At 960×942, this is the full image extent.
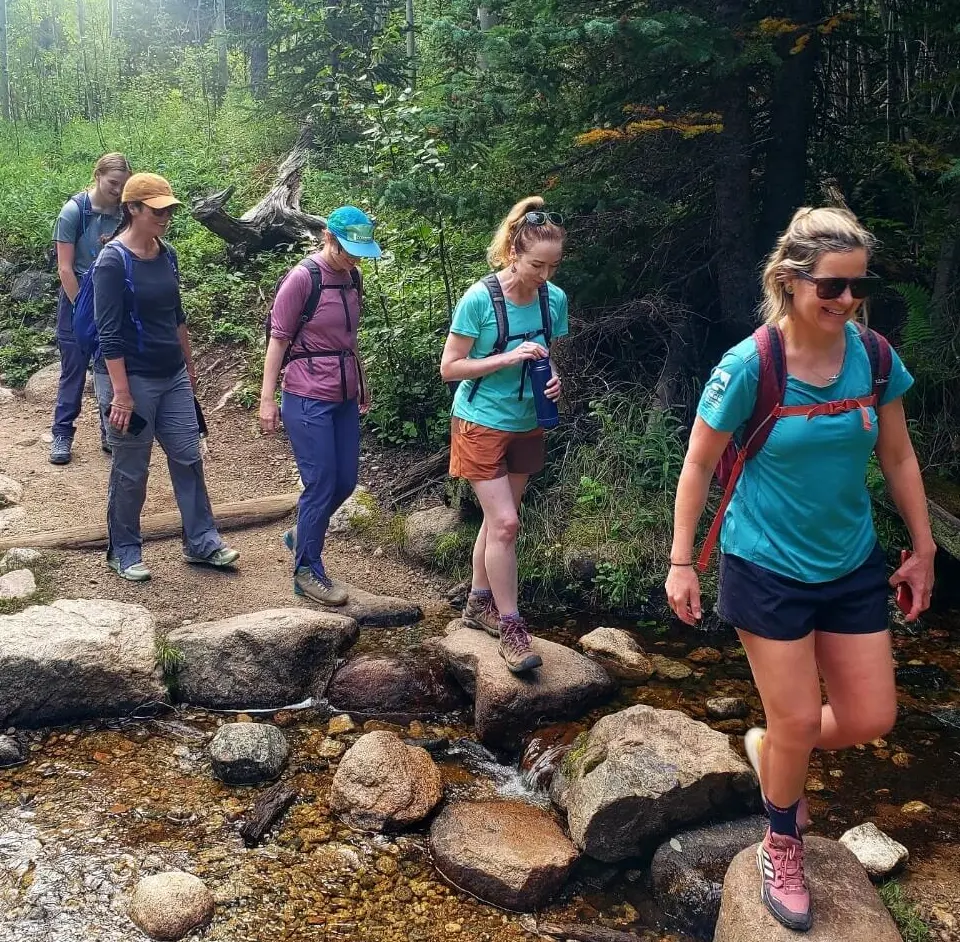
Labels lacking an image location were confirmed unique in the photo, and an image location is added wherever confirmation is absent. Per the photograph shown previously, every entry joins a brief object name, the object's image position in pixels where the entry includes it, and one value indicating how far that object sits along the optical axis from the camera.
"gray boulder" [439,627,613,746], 4.77
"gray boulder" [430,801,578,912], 3.64
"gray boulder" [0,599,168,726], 4.62
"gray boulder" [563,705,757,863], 3.88
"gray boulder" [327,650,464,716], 5.12
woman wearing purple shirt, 5.28
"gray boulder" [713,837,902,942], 3.02
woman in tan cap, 5.34
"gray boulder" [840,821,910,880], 3.65
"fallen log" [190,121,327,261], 11.42
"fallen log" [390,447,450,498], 7.79
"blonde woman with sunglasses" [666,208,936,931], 2.74
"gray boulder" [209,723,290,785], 4.31
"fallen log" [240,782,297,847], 3.91
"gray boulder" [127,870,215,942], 3.31
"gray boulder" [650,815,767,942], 3.56
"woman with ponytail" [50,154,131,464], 6.96
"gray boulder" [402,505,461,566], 6.98
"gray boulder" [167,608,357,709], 5.06
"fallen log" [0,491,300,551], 6.49
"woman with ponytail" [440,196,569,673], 4.33
